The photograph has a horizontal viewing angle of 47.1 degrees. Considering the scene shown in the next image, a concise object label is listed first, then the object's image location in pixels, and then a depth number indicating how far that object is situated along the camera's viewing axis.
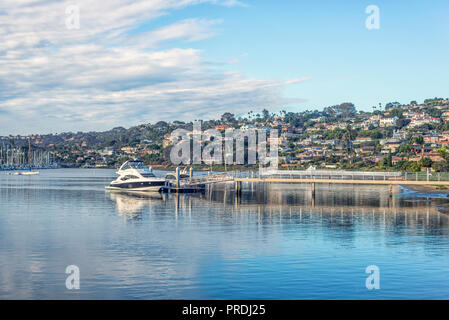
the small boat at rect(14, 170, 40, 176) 172.85
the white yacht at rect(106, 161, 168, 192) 78.56
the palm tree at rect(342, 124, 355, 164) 161.25
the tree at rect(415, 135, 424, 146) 152.75
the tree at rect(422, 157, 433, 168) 109.38
